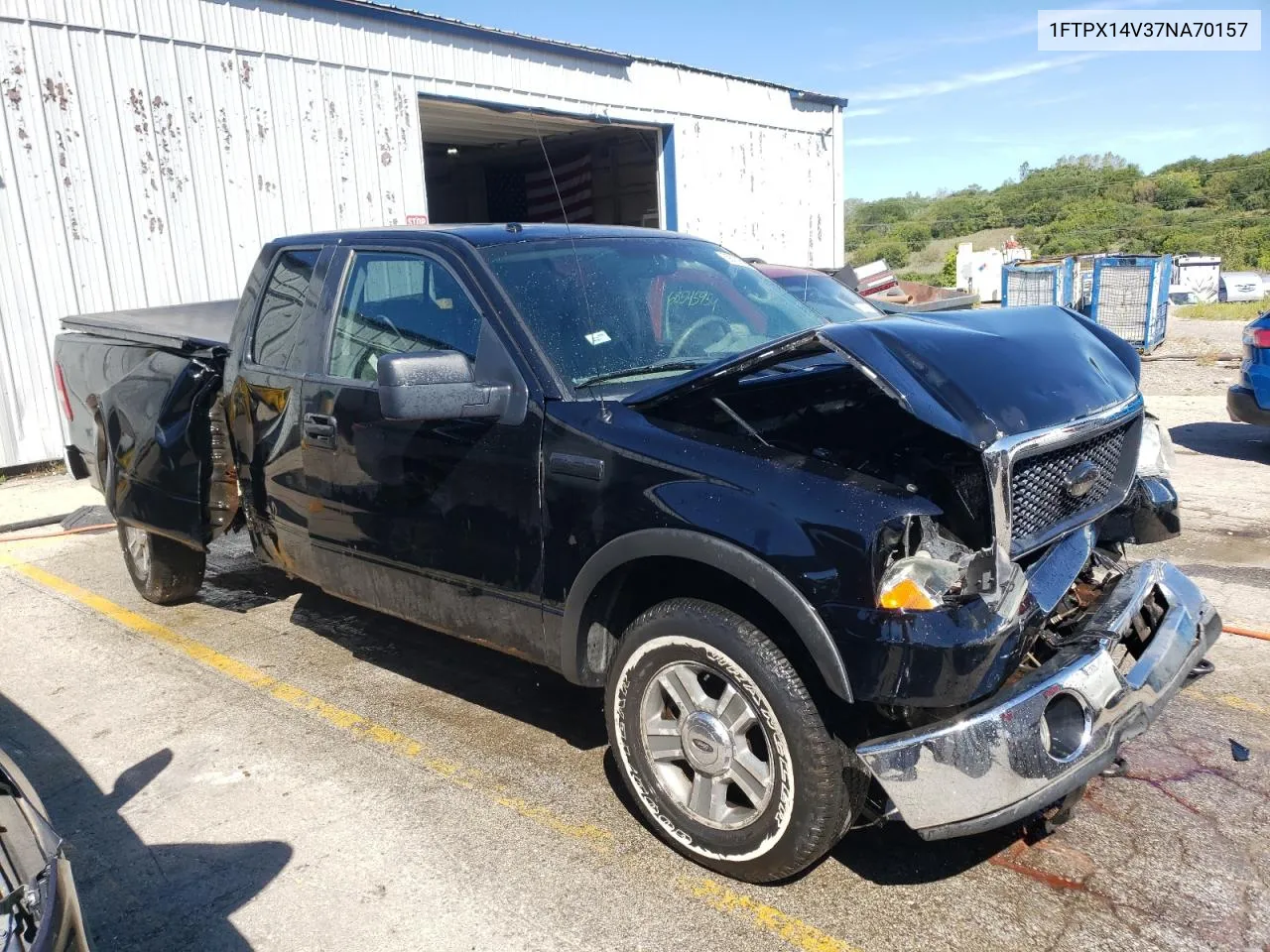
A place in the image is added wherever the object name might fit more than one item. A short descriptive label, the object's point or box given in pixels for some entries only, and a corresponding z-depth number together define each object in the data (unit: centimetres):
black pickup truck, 255
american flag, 1981
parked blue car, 789
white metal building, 912
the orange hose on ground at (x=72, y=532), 765
